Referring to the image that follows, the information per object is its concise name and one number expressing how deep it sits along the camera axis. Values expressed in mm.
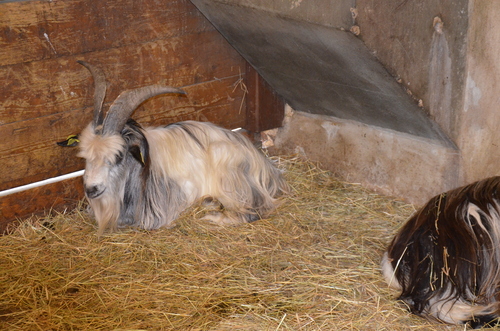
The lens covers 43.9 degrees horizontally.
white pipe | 4546
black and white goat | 3086
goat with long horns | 4211
